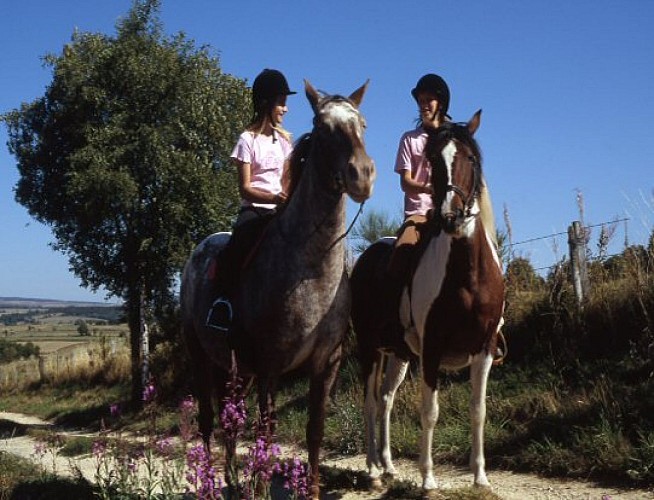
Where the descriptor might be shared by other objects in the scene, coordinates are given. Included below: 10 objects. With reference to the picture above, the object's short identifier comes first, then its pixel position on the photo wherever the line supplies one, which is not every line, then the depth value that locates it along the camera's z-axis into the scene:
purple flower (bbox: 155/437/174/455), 4.54
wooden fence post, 10.72
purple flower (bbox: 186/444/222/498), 3.83
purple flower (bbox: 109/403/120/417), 4.99
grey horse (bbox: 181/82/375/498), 5.42
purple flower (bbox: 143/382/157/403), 4.57
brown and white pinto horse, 5.81
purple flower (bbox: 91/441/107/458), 4.92
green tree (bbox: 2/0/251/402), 19.67
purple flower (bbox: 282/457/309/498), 4.07
